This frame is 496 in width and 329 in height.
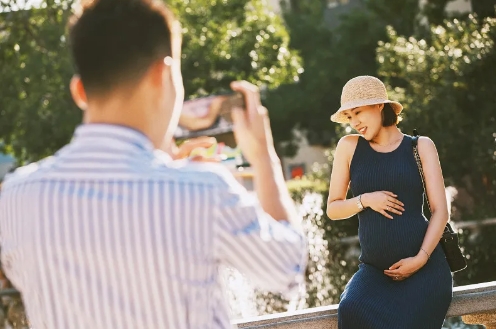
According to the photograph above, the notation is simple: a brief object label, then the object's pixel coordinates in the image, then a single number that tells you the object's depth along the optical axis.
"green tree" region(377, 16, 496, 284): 12.69
